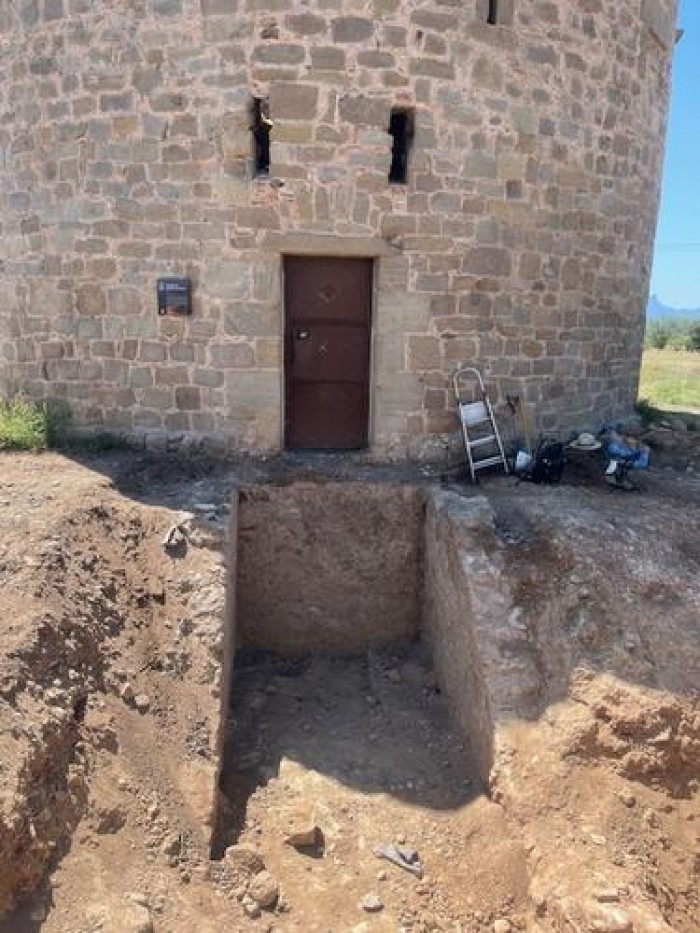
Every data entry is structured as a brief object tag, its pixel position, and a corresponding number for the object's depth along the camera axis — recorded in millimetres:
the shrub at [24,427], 6902
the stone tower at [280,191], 6156
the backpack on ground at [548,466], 6766
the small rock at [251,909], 3727
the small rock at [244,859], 3941
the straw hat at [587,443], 7492
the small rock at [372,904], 3846
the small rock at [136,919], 3330
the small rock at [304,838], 4180
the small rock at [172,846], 3808
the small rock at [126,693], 4406
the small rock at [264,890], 3793
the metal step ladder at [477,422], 6840
